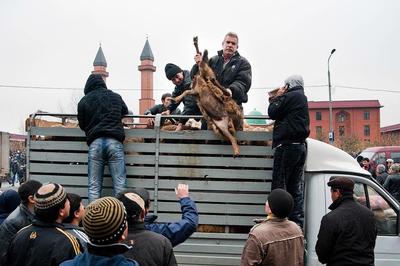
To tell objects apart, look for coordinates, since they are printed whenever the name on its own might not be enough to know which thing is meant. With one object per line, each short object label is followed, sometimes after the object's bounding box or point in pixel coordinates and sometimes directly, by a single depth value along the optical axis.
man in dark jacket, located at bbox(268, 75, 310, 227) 4.53
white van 4.54
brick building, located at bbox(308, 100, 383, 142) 72.81
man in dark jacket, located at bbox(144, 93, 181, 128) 6.18
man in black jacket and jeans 4.64
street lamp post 24.08
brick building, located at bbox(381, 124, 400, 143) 78.84
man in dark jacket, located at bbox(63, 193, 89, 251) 3.07
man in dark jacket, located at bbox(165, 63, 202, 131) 6.10
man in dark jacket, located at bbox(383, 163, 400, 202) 8.99
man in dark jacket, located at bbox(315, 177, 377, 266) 3.74
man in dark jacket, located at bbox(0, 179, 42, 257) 3.74
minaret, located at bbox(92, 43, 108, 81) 49.08
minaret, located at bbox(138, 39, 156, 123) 49.44
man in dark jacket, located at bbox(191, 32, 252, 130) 5.16
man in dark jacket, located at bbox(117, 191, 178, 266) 2.63
